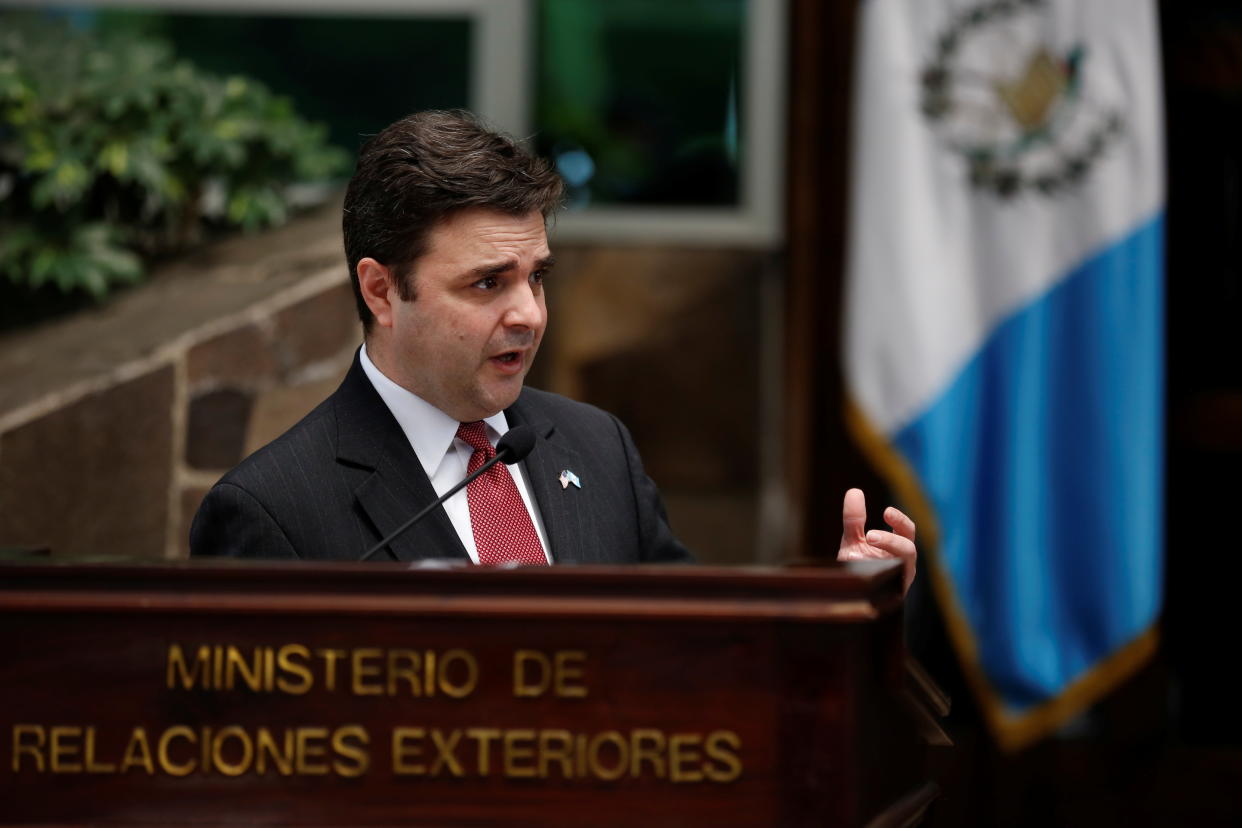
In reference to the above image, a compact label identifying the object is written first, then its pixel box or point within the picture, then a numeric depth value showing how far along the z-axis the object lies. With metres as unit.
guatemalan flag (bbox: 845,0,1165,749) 8.18
